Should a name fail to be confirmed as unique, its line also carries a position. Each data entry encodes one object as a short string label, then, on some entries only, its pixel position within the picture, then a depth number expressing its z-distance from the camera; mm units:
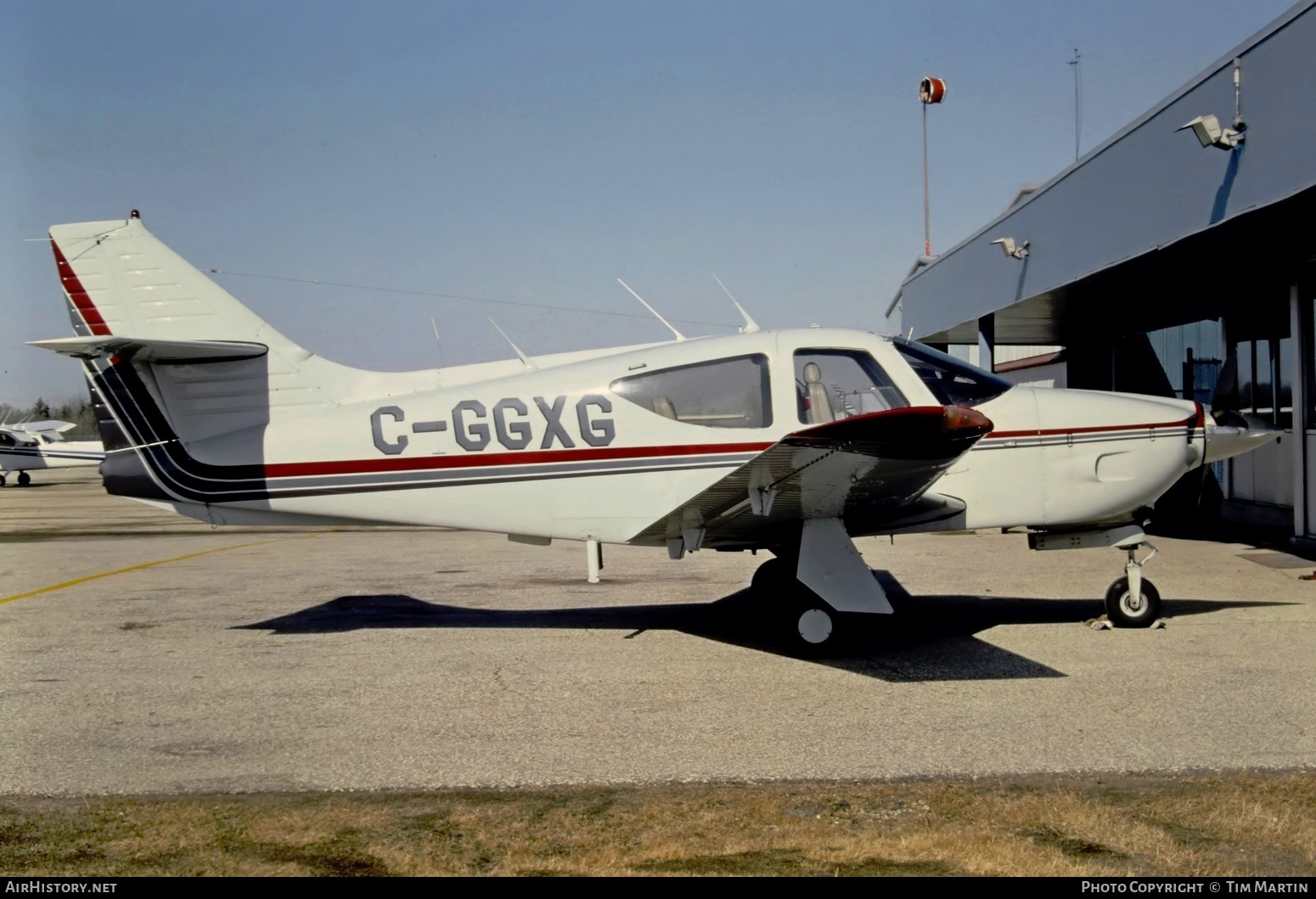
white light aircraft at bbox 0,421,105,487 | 38094
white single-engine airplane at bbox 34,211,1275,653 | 7527
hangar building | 10039
